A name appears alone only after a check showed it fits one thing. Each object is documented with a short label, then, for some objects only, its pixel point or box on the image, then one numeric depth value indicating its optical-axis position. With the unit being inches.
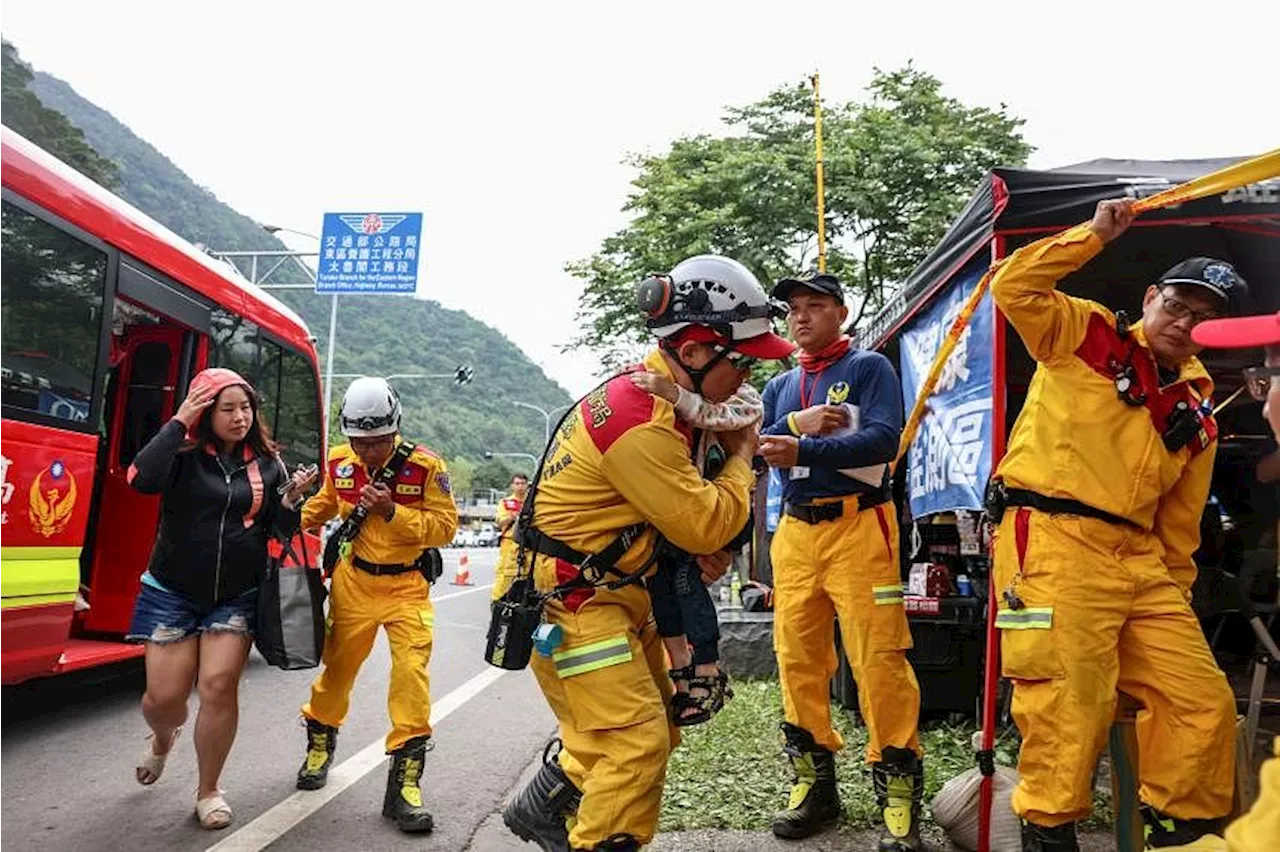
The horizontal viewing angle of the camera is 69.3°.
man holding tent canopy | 108.8
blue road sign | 858.1
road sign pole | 1019.1
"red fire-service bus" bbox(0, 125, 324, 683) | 181.3
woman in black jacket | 151.1
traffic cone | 807.8
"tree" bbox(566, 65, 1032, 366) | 618.8
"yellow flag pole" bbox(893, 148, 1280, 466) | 104.9
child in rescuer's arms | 108.5
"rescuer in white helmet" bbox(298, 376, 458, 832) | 169.9
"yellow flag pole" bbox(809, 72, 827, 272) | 309.2
